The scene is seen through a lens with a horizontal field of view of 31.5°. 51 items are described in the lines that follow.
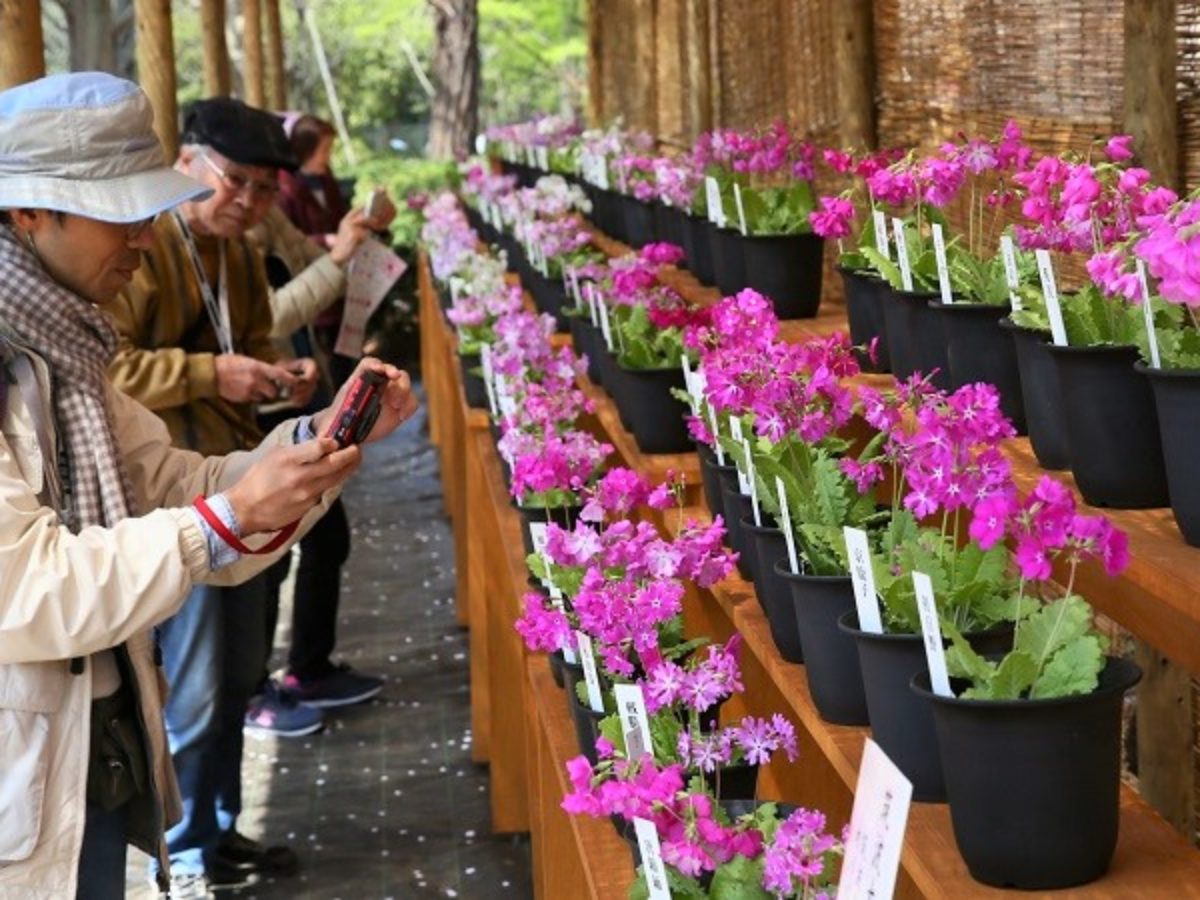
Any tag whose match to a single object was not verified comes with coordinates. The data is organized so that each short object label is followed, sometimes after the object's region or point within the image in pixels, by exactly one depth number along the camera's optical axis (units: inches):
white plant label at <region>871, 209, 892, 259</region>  125.6
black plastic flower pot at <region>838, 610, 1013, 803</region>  81.0
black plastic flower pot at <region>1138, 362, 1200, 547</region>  78.2
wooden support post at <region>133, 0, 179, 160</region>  278.8
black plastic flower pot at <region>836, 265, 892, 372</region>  135.8
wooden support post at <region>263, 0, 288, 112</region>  650.2
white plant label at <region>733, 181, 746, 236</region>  177.5
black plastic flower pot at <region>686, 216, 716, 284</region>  202.7
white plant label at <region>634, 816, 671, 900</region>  79.9
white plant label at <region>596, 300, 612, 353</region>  179.2
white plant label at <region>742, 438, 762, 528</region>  105.8
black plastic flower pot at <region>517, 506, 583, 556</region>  158.4
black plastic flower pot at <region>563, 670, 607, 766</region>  110.7
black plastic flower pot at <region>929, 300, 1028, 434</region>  107.1
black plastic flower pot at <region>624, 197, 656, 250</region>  256.5
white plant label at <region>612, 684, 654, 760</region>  92.0
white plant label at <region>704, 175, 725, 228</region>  186.5
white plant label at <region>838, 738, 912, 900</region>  64.6
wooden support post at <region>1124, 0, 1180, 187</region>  119.6
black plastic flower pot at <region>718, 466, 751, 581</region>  116.2
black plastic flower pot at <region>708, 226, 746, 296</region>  181.8
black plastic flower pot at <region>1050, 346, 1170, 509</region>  86.5
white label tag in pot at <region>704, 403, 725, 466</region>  118.0
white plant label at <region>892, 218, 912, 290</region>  118.6
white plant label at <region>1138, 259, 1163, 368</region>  78.8
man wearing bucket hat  100.7
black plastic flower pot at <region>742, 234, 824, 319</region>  172.6
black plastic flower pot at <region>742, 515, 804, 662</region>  103.3
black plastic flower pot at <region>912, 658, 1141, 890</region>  71.6
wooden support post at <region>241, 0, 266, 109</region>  502.9
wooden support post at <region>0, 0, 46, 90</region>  175.3
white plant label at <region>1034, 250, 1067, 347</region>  89.6
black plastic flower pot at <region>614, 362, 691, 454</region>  163.8
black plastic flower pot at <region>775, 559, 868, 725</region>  92.4
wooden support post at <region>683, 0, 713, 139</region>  314.5
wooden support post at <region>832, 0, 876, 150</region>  190.4
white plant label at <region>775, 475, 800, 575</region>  98.9
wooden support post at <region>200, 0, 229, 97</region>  359.6
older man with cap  176.1
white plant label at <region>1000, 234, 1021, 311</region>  100.7
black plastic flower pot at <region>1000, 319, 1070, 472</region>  94.9
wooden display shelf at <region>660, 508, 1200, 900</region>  74.3
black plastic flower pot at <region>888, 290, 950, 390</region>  116.8
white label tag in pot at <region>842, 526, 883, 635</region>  82.4
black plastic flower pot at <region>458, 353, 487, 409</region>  247.1
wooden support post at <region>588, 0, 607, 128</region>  572.1
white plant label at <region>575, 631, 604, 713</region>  109.0
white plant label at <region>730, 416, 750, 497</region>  108.4
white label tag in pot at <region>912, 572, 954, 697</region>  74.7
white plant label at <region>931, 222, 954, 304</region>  111.0
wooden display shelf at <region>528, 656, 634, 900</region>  100.7
